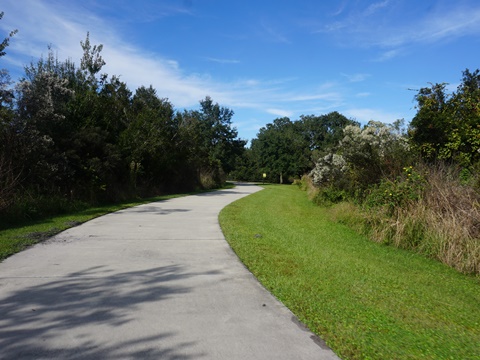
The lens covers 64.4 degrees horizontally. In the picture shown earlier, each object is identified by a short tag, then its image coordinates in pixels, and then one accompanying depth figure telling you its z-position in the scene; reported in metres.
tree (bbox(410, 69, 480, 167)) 11.28
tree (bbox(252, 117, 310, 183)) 58.25
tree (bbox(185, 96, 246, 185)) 53.16
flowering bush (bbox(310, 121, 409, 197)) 13.06
